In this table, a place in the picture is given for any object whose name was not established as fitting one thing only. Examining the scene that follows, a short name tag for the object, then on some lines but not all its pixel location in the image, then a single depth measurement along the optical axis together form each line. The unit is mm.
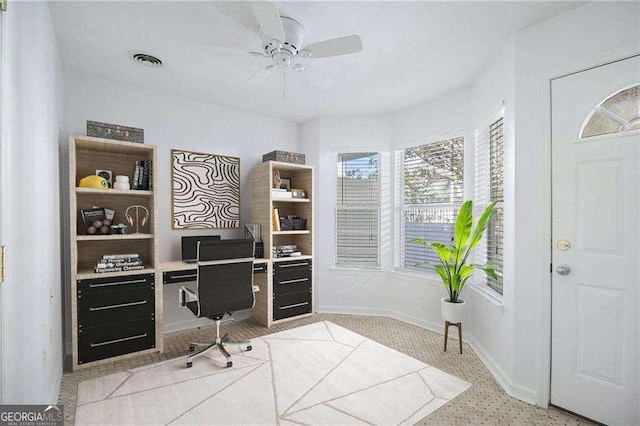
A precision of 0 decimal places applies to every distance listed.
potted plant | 2930
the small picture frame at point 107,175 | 3158
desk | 3594
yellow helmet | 2859
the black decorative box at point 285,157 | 3914
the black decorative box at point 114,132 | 2844
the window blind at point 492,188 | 2807
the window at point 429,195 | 3609
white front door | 1900
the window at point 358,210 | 4309
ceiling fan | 1889
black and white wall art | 3641
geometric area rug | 2066
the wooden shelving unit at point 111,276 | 2705
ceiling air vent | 2715
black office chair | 2732
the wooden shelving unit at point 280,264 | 3811
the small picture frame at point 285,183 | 4358
